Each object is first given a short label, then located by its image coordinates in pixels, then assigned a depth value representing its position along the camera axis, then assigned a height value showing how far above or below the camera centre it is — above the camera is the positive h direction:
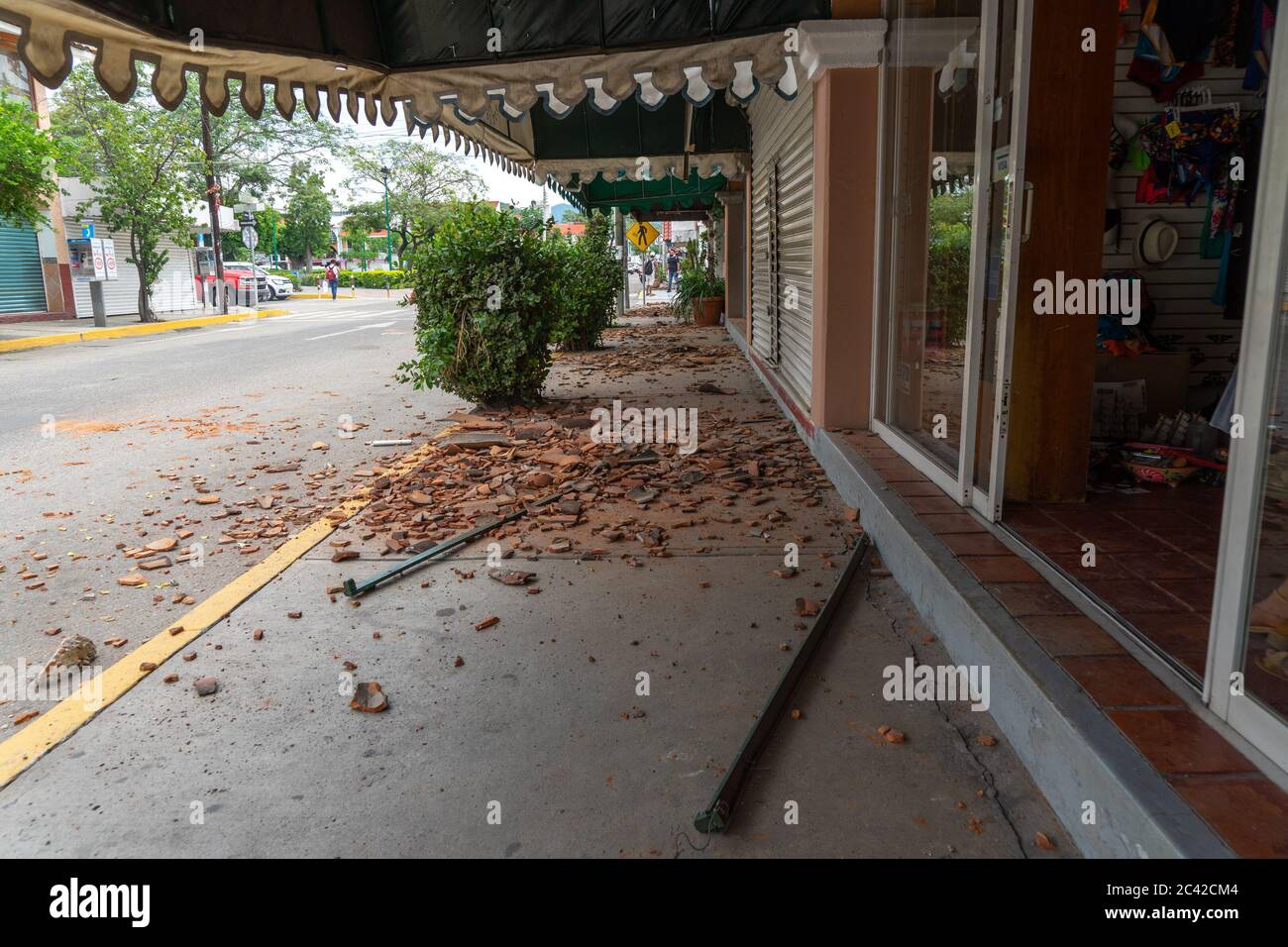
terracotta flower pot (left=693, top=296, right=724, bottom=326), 22.52 -0.55
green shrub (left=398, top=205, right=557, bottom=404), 9.23 -0.12
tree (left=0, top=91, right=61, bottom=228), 18.55 +2.93
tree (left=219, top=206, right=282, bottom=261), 55.76 +3.65
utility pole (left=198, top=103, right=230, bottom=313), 29.41 +3.21
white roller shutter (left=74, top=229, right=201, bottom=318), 29.78 +0.39
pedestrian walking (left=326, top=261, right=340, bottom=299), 43.17 +0.98
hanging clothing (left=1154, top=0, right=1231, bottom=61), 5.47 +1.57
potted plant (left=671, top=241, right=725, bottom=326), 22.61 -0.18
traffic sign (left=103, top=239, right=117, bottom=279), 24.50 +1.13
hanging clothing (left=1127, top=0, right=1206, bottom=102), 5.93 +1.43
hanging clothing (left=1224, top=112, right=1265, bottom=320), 5.84 +0.35
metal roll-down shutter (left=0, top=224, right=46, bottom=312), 25.30 +0.84
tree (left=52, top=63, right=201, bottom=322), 24.61 +3.36
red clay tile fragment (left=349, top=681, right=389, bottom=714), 3.39 -1.53
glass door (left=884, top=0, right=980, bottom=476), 5.09 +0.45
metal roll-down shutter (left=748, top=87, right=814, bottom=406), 8.03 +0.58
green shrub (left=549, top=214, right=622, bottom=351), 15.38 +0.04
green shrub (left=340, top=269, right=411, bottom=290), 60.60 +1.16
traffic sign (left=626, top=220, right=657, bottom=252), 25.23 +1.57
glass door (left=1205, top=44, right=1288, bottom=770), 2.23 -0.58
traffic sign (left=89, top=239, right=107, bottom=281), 24.14 +1.06
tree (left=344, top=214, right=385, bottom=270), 76.62 +5.13
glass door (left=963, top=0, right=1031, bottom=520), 4.18 +0.14
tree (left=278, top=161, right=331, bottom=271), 59.75 +5.36
